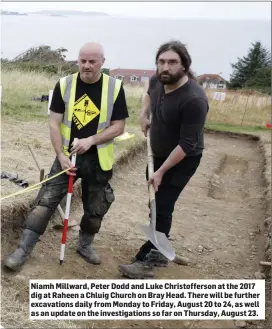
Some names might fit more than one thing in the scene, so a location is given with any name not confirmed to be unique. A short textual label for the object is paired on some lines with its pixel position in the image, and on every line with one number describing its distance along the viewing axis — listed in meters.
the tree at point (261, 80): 32.59
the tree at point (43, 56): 16.92
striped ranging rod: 3.55
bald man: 3.46
